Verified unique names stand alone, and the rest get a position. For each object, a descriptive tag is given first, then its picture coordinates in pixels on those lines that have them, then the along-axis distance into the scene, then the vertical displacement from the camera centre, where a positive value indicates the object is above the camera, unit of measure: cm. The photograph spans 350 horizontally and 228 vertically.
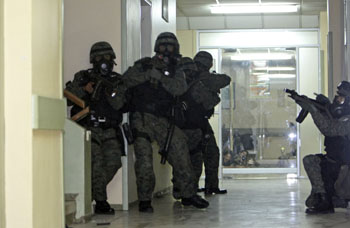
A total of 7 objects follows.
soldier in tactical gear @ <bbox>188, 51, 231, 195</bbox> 909 -12
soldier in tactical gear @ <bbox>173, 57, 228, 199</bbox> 878 +17
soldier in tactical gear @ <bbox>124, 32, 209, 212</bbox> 743 +14
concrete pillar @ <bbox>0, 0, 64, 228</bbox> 321 +4
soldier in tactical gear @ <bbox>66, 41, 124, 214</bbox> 724 +10
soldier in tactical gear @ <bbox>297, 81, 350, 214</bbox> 725 -42
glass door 1434 +24
